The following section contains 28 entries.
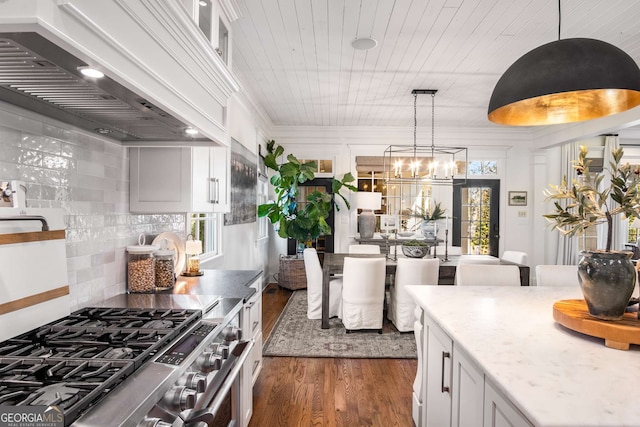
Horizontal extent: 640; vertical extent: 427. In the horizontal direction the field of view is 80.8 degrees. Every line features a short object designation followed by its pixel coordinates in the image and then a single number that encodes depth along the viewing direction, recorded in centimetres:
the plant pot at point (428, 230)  607
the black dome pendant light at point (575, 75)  139
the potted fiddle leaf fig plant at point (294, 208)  590
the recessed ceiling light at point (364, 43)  329
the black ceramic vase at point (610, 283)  142
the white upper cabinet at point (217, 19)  180
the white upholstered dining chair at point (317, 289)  448
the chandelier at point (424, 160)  686
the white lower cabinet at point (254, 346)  209
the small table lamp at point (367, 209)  638
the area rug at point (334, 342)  356
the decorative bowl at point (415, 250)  428
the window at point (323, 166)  697
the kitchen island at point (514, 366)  96
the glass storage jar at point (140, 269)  209
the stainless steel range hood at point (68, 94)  90
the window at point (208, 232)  368
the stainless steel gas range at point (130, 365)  88
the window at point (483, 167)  696
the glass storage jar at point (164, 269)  221
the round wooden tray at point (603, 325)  132
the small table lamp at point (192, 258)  259
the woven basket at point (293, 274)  623
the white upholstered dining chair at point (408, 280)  394
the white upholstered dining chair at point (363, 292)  395
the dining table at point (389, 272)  413
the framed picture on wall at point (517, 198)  689
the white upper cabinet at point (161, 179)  215
